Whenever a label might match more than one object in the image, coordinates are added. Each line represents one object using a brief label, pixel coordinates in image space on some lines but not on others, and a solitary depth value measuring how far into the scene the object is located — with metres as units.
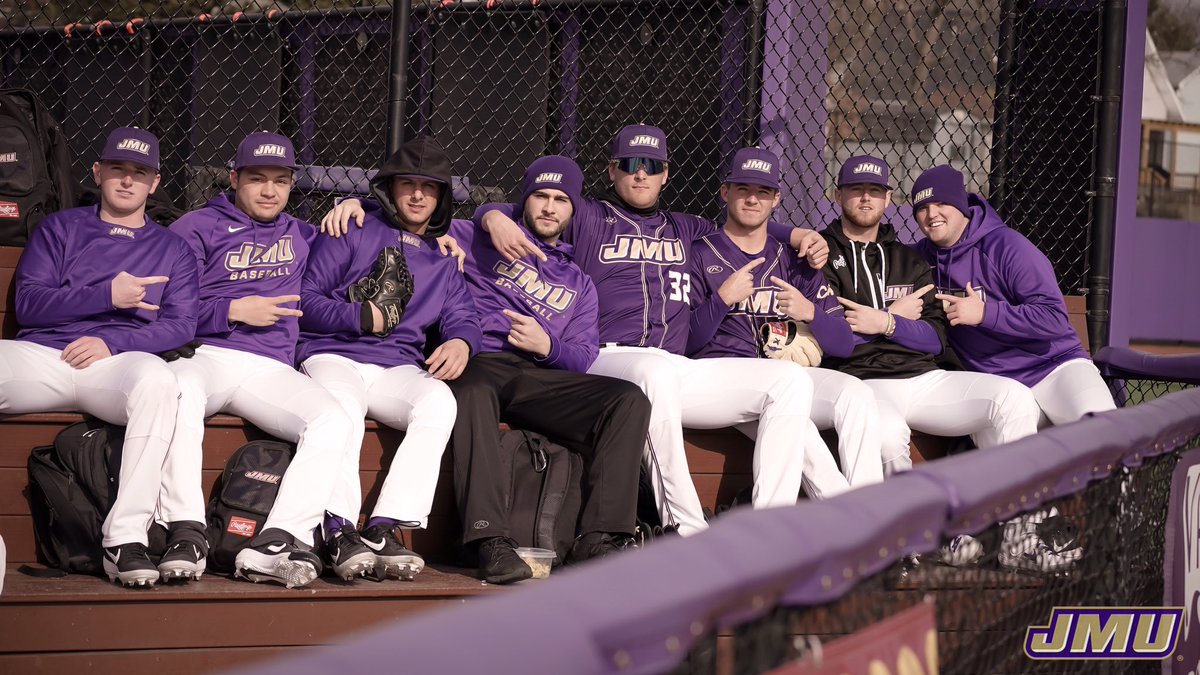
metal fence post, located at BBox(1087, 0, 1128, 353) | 11.48
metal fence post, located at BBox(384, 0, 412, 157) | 9.69
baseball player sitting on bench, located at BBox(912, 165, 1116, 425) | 9.59
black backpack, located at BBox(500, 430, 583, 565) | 7.84
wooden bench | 6.02
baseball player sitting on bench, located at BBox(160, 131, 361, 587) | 6.84
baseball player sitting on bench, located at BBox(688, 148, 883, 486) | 8.58
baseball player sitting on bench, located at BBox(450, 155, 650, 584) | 7.57
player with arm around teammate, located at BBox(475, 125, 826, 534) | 8.14
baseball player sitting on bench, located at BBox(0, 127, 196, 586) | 6.73
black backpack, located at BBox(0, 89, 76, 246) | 8.47
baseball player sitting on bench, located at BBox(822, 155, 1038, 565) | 9.05
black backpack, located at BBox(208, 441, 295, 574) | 7.06
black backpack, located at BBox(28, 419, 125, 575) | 6.90
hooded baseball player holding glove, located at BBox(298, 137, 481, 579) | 7.28
